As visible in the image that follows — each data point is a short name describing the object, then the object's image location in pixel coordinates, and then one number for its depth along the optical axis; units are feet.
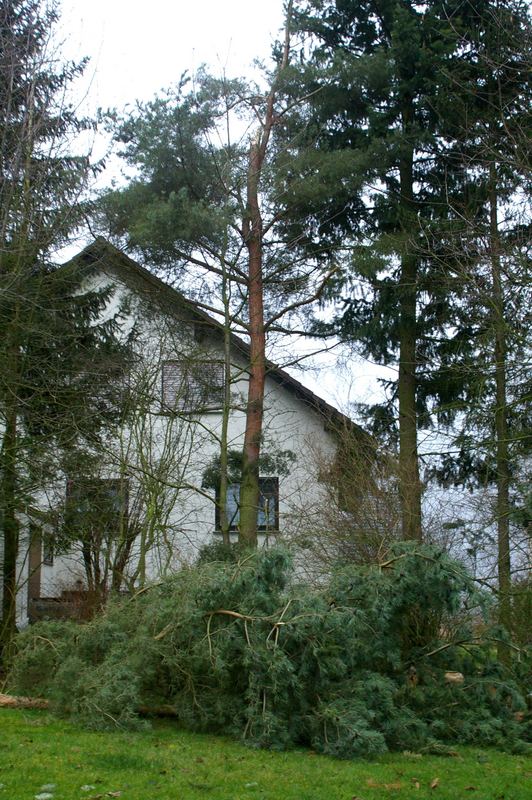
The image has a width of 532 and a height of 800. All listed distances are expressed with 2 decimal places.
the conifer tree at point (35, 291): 36.50
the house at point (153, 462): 48.08
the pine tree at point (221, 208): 50.49
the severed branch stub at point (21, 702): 31.83
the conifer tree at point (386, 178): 53.06
